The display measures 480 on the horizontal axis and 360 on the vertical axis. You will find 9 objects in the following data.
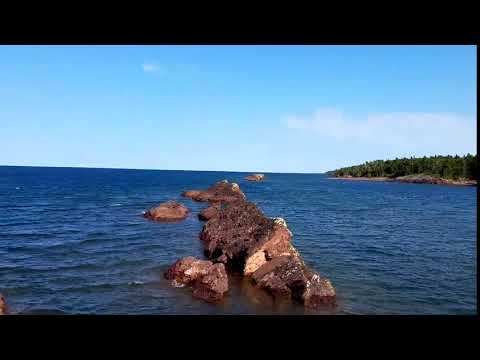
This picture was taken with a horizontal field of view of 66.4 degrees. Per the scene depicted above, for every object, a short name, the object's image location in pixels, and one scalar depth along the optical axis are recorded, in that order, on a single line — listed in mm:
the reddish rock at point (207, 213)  45416
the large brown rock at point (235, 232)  24172
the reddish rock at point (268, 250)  22359
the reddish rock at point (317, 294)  18219
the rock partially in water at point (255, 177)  174000
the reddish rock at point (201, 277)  19270
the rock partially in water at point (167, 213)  45000
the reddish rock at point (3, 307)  16530
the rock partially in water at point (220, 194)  63253
